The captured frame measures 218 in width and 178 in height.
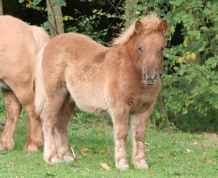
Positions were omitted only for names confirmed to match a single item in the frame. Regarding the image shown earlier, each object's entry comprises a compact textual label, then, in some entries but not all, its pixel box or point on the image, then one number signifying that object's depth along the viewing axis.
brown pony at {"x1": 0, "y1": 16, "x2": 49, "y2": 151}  12.46
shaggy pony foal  10.22
